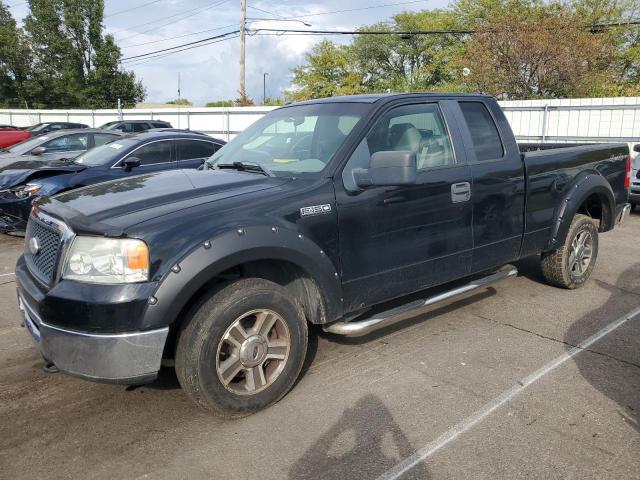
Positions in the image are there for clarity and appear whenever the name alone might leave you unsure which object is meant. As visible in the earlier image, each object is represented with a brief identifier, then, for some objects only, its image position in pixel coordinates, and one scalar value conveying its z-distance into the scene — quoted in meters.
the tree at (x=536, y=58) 23.94
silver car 10.52
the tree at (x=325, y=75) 58.12
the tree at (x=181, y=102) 81.69
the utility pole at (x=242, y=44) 30.03
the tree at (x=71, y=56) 48.75
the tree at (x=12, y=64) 47.09
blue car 7.66
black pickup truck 2.88
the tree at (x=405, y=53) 52.31
